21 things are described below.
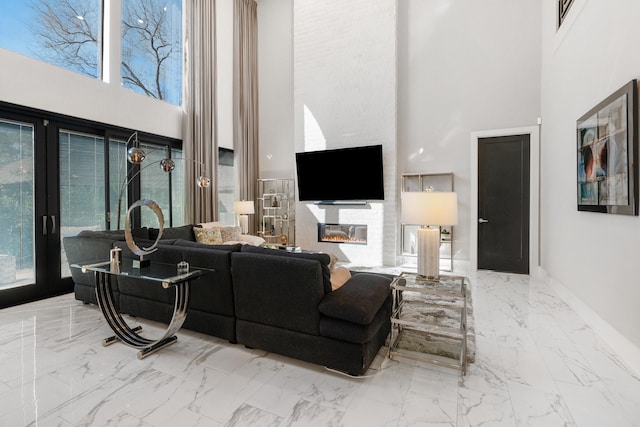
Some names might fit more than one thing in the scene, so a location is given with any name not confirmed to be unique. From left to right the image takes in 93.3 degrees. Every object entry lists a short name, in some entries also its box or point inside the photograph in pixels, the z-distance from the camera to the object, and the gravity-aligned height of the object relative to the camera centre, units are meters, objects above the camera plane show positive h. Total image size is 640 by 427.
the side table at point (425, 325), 2.18 -0.85
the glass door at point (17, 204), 3.54 +0.10
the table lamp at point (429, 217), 2.36 -0.05
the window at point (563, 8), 3.62 +2.51
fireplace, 5.93 -0.46
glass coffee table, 2.28 -0.68
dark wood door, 4.90 +0.11
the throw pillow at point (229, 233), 5.37 -0.39
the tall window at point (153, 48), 4.89 +2.86
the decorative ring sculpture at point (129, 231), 2.53 -0.15
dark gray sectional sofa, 2.05 -0.71
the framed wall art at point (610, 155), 2.26 +0.47
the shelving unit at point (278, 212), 6.87 -0.02
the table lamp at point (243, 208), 6.12 +0.06
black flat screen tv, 5.62 +0.71
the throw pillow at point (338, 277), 2.43 -0.57
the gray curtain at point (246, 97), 6.66 +2.62
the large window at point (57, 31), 3.61 +2.37
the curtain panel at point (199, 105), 5.62 +2.01
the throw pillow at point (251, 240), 5.59 -0.54
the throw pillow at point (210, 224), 5.35 -0.23
